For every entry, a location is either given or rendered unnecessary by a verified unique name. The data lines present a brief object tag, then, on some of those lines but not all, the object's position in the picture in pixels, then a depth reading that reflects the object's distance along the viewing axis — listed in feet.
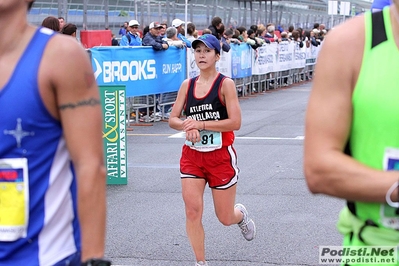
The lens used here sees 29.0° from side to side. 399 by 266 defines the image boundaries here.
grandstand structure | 58.65
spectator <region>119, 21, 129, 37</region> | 64.35
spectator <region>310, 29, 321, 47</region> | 98.15
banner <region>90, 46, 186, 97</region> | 45.50
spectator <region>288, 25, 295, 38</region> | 90.96
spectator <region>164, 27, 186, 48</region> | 54.80
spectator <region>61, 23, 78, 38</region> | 38.55
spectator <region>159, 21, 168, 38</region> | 52.19
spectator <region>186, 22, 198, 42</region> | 62.08
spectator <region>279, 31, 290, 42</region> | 87.40
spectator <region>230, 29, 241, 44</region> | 68.57
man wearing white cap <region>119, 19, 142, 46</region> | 52.70
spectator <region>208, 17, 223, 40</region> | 57.77
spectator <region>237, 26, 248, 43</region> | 70.85
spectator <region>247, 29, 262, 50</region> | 71.69
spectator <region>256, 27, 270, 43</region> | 78.40
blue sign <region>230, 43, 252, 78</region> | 67.77
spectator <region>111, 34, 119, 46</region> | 57.24
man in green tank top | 7.14
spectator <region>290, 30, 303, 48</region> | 90.38
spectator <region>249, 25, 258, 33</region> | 74.46
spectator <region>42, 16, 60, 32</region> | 36.09
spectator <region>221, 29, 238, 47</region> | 66.24
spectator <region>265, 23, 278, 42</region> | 81.07
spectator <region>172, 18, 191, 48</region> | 57.62
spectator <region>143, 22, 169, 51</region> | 51.49
